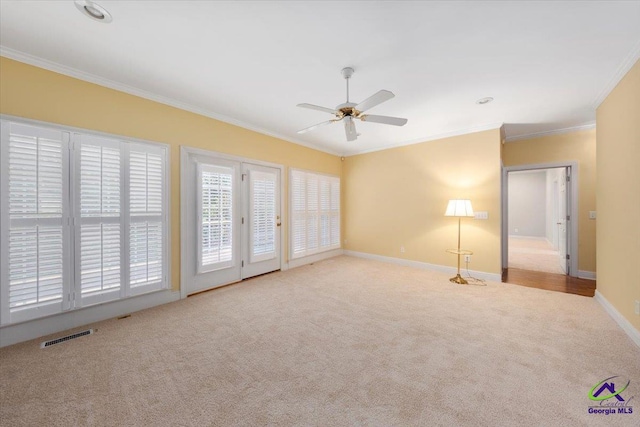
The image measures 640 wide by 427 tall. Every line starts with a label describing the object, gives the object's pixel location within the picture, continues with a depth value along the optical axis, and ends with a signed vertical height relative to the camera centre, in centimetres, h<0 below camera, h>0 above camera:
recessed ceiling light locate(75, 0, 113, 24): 174 +152
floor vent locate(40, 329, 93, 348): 224 -122
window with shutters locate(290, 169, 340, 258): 507 -1
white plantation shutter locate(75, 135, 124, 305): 258 -6
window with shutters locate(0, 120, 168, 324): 224 -8
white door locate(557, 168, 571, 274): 452 -11
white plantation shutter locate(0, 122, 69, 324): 220 -9
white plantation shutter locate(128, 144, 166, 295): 290 -7
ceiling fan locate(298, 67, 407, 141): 228 +107
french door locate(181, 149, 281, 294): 348 -12
